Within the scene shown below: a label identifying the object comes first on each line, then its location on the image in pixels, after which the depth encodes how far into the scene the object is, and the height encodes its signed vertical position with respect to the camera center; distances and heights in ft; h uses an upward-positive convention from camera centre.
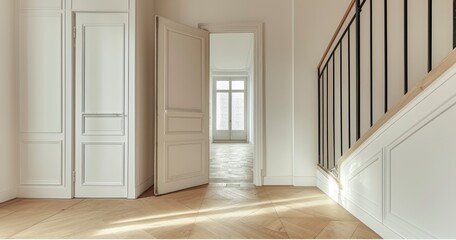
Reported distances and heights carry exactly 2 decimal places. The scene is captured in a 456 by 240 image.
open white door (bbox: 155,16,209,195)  10.10 +0.24
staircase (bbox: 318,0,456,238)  4.25 -0.37
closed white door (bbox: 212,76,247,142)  38.01 +0.72
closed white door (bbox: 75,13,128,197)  9.53 +0.30
